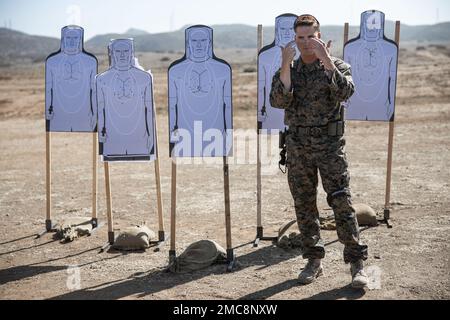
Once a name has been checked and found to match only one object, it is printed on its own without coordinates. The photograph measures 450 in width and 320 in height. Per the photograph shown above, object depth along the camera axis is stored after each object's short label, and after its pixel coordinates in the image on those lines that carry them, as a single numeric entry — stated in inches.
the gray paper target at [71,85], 294.7
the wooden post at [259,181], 262.2
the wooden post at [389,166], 292.0
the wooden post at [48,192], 293.9
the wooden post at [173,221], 235.3
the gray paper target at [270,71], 265.6
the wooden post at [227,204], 232.7
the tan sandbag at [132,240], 265.6
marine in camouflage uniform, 199.5
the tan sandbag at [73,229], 282.8
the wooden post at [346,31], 290.4
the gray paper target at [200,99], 239.5
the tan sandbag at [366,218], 286.8
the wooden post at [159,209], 265.9
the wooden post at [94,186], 294.8
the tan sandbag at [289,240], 257.3
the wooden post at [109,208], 259.0
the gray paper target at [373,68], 293.4
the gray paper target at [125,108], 258.5
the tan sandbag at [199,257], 233.5
